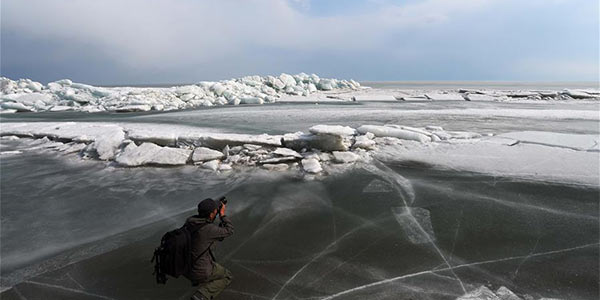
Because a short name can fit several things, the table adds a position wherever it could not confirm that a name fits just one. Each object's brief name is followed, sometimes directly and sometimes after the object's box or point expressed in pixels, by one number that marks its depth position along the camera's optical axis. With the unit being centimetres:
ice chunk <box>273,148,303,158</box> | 705
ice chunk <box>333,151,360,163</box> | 688
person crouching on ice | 252
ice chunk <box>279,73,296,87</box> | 3284
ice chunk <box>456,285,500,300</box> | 271
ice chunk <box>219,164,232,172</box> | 672
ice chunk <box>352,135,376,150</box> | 772
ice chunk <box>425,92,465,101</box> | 2524
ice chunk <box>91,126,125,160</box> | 777
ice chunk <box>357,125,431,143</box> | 830
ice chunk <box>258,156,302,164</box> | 689
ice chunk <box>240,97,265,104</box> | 2423
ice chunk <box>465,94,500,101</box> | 2372
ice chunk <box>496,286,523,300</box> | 269
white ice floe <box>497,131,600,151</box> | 728
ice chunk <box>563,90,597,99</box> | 2325
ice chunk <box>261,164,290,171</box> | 665
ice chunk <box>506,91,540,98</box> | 2495
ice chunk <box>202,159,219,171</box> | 680
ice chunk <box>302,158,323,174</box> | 633
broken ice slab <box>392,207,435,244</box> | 375
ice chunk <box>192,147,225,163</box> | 722
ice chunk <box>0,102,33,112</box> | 2306
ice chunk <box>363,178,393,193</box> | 535
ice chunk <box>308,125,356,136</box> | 721
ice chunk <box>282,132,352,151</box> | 733
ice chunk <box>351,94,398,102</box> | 2589
